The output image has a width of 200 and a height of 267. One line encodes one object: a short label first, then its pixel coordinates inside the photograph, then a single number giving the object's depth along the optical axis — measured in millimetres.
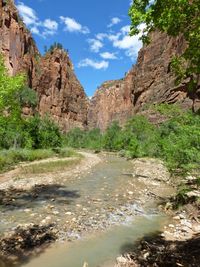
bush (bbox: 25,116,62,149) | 36786
